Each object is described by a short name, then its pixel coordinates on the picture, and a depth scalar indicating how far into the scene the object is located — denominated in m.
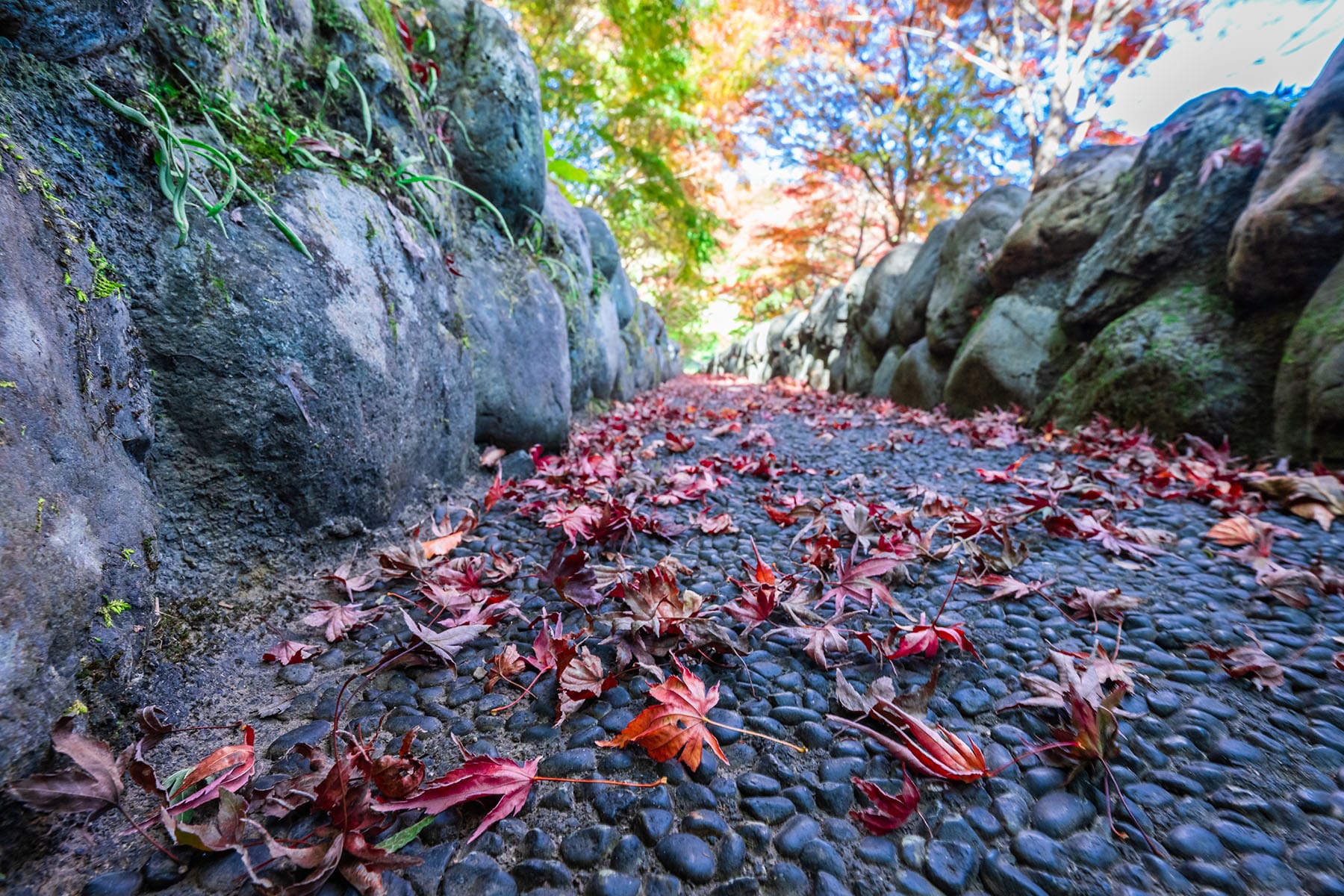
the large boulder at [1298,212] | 0.73
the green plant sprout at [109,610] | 0.28
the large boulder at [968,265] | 1.55
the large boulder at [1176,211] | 0.93
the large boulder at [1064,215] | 1.21
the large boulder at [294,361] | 0.37
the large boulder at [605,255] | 1.62
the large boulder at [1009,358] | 1.23
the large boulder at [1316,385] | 0.65
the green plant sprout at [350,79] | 0.55
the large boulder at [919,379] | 1.65
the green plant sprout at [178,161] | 0.35
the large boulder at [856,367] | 2.28
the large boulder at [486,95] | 0.78
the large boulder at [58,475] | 0.24
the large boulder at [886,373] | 2.01
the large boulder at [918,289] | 1.85
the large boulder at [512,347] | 0.74
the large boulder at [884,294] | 2.14
